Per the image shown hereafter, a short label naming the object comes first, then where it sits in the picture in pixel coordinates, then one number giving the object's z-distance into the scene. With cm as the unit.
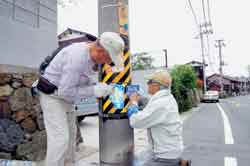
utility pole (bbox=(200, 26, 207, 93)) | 2483
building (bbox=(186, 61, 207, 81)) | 3400
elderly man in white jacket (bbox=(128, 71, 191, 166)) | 215
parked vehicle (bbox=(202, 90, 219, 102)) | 2724
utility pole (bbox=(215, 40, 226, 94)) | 4531
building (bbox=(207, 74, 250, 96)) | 4846
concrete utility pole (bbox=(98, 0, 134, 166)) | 250
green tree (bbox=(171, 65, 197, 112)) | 1290
